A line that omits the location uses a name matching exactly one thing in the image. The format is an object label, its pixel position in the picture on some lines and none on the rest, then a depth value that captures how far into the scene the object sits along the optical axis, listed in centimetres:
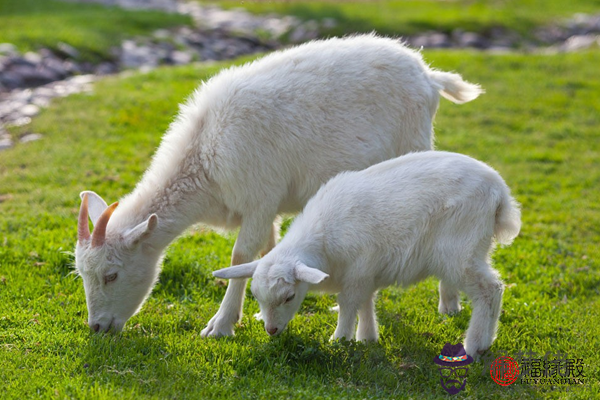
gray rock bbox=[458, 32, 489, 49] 2188
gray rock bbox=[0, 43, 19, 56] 1572
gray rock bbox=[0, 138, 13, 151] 1136
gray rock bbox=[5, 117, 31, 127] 1238
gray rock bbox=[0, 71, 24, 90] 1495
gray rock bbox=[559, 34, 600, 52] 2110
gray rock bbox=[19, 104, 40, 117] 1289
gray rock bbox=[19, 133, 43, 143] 1158
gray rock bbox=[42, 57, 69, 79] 1590
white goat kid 546
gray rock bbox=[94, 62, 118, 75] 1677
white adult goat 595
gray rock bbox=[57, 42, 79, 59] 1686
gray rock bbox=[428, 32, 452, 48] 2114
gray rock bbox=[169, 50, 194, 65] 1856
